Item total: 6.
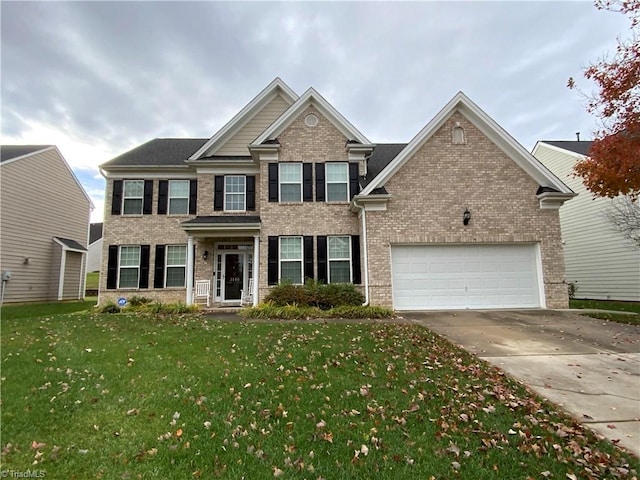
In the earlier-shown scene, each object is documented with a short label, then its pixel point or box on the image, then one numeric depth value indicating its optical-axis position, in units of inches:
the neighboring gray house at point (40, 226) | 655.8
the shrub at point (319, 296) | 470.0
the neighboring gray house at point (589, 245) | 635.5
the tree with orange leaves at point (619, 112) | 378.0
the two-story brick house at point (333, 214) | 483.2
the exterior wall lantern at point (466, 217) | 482.6
